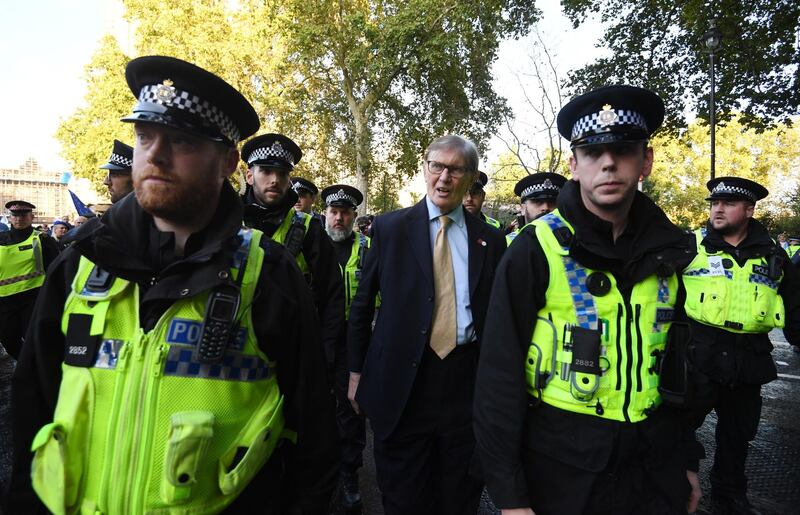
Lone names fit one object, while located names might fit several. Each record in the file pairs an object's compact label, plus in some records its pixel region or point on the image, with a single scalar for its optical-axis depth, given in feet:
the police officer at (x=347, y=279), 11.84
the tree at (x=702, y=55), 34.27
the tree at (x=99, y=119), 64.85
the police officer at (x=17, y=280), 17.80
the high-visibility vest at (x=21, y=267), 17.79
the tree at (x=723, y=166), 110.11
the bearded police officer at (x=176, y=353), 4.27
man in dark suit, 8.24
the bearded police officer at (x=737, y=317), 11.73
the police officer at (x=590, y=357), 5.55
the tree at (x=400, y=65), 54.39
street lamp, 32.91
